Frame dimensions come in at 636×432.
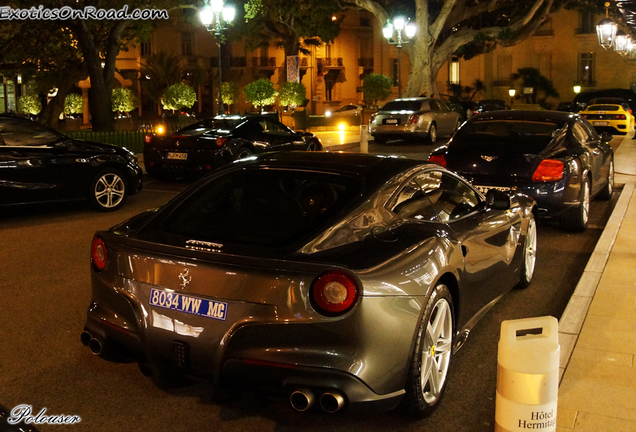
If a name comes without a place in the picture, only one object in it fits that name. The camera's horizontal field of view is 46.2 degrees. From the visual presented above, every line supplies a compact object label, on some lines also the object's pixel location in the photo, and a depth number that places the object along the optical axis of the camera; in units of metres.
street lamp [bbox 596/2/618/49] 23.48
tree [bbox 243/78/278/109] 39.78
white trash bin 3.14
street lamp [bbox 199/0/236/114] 21.95
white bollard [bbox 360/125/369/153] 19.90
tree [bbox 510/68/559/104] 56.97
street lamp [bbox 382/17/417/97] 31.30
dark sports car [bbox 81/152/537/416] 3.73
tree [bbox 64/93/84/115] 40.17
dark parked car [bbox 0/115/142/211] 10.34
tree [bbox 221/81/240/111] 47.22
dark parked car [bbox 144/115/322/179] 14.34
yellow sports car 29.86
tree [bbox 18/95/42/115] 41.56
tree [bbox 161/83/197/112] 35.69
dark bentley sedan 9.12
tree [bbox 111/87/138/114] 32.49
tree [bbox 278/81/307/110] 38.56
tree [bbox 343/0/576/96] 33.03
